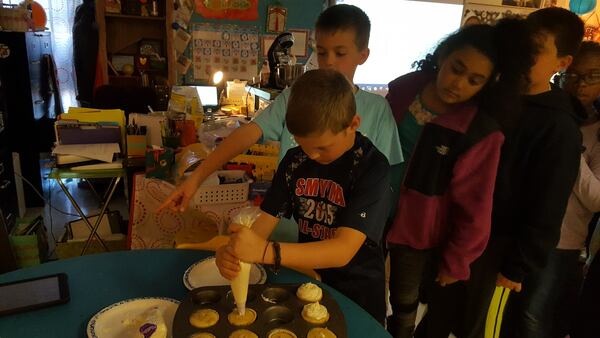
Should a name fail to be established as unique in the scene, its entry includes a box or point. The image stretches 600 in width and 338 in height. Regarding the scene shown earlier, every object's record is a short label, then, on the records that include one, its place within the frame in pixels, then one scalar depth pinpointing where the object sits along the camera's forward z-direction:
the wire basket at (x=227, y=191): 2.18
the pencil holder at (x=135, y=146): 2.41
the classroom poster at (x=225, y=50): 4.19
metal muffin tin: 0.96
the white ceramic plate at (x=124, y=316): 0.99
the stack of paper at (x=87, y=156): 2.35
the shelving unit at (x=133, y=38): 3.94
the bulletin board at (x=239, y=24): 4.10
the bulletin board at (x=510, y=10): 4.48
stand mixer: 2.73
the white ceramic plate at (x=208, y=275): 1.19
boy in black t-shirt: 1.03
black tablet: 1.05
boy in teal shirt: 1.54
